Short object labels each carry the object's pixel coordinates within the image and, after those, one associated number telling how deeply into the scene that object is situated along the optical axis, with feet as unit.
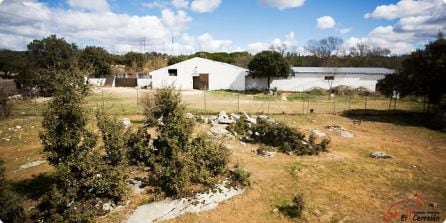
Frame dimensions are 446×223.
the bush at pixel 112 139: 33.86
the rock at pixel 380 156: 45.11
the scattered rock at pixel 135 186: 32.60
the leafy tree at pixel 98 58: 162.91
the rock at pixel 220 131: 53.53
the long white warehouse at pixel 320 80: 135.12
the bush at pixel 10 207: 24.31
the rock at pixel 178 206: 28.19
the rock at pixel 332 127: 62.93
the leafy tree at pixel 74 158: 27.96
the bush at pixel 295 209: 28.45
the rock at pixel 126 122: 57.57
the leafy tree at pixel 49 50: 165.25
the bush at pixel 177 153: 32.40
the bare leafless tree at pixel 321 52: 270.71
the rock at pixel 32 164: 40.68
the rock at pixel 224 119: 59.33
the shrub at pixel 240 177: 34.76
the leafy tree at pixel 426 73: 70.23
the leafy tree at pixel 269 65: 127.65
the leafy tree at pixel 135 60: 236.24
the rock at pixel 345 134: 57.31
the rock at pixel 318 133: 56.88
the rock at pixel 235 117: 60.89
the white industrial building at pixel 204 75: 138.21
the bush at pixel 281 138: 47.16
